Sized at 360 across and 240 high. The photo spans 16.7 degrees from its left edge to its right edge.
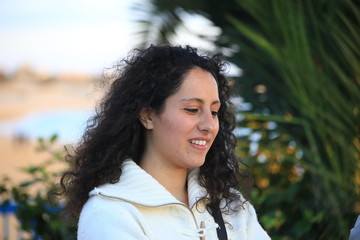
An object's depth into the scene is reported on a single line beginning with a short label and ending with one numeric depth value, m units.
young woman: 4.25
